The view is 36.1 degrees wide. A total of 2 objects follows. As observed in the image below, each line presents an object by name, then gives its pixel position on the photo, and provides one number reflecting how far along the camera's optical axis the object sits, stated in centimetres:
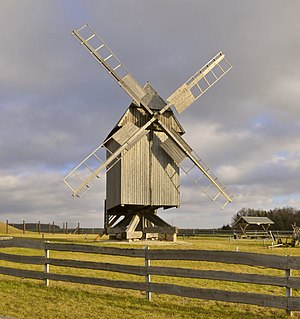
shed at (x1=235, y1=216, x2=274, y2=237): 5444
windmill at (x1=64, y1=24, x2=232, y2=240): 2978
